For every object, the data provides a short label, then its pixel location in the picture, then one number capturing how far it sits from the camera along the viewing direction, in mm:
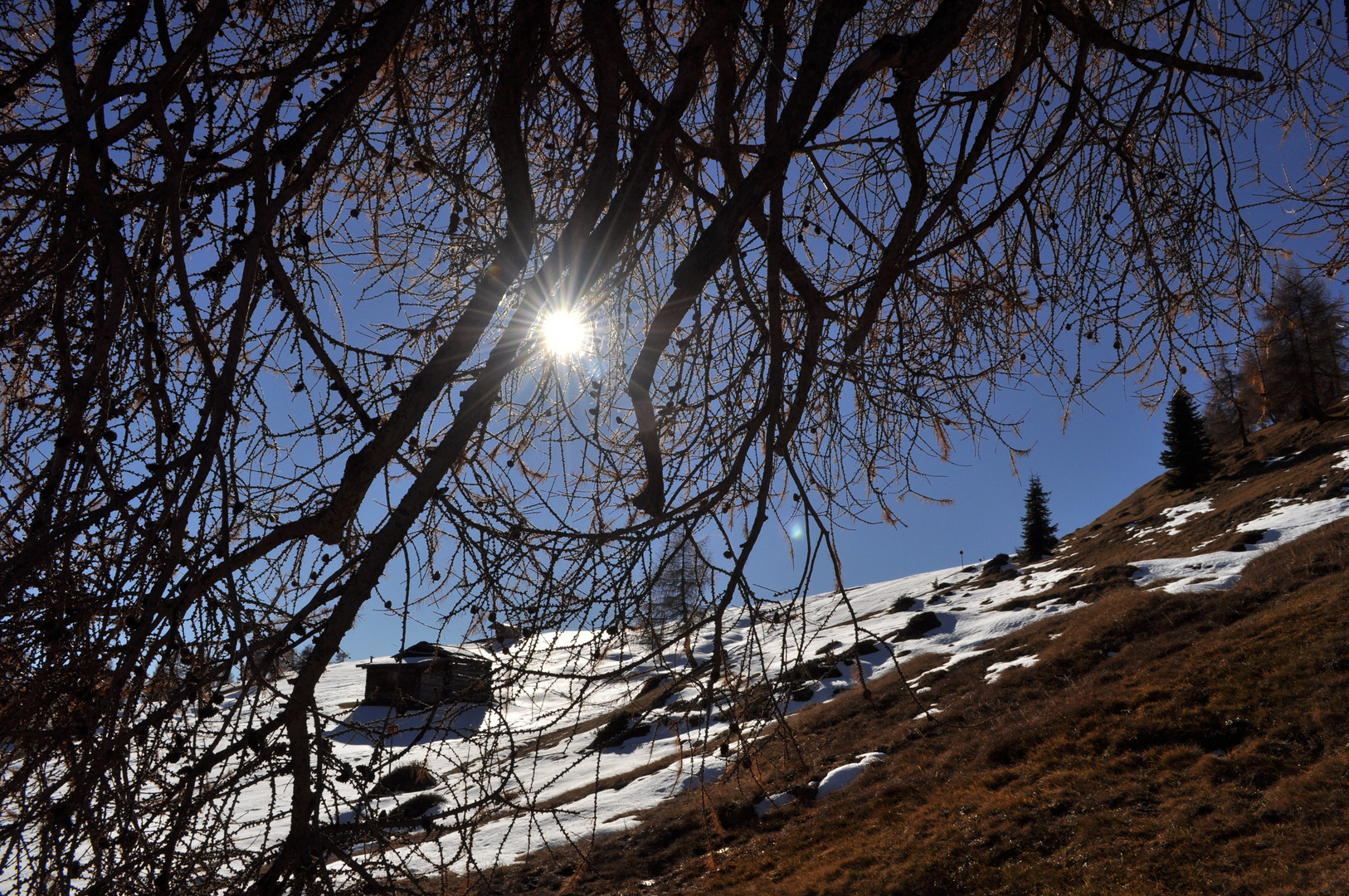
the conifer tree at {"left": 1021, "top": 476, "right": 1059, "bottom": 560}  36781
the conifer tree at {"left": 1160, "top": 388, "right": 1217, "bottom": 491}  34531
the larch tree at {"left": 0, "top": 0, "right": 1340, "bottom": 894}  1668
